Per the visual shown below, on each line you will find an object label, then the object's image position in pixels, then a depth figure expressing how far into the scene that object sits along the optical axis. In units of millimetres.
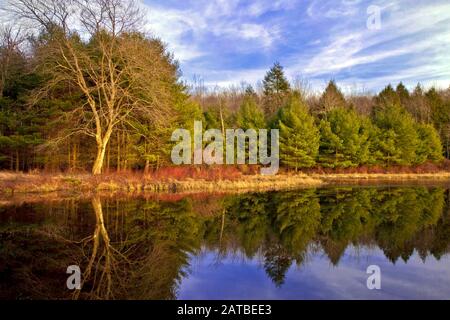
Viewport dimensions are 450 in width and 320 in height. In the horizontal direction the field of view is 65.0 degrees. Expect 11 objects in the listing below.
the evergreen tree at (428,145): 42812
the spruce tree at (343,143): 38125
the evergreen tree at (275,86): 54500
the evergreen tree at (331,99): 47038
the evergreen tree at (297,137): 35125
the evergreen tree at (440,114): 50738
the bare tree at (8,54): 26023
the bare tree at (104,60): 21688
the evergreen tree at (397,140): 40625
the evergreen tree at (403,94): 57988
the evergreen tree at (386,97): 53175
